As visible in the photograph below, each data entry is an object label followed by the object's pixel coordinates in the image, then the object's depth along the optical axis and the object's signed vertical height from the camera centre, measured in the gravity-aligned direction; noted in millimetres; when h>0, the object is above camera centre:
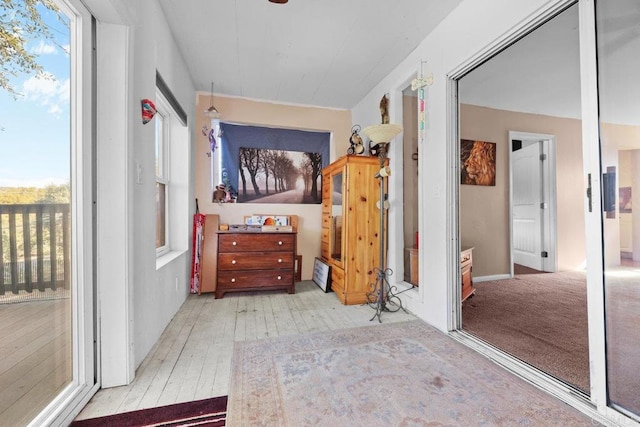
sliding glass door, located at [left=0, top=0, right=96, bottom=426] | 989 -18
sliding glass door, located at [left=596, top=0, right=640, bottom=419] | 1204 +109
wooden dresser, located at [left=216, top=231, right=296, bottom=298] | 2984 -522
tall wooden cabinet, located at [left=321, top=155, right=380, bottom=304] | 2871 -148
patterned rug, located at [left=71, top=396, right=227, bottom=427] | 1193 -932
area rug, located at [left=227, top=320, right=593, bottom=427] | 1226 -948
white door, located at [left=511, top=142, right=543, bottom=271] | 4285 +107
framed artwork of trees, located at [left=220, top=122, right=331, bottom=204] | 3494 +725
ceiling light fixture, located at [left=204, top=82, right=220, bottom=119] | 3090 +1224
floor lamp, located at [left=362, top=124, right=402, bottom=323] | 2516 -220
